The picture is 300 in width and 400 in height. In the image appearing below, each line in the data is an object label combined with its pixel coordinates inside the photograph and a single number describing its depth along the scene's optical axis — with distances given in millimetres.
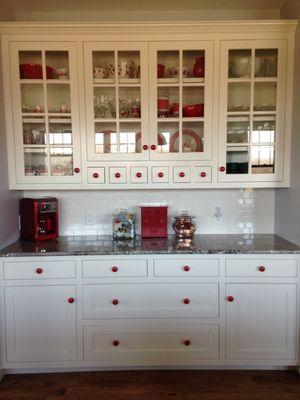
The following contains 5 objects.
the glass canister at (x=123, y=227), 2279
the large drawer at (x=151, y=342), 1980
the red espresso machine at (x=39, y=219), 2230
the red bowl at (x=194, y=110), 2154
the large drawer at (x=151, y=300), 1967
